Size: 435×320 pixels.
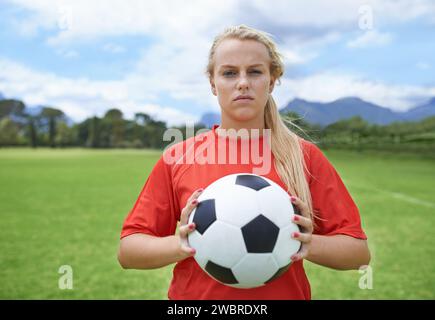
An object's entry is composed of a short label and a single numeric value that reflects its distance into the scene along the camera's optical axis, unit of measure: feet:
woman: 7.02
